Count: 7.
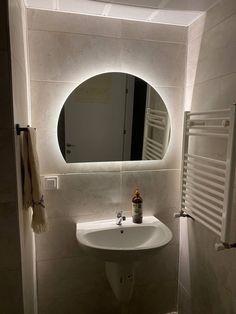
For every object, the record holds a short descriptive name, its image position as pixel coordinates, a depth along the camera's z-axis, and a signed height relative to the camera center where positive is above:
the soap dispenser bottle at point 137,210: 1.79 -0.59
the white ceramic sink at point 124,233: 1.68 -0.72
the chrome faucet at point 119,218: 1.77 -0.64
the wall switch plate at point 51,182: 1.69 -0.38
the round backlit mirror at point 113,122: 1.70 +0.03
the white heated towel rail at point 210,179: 1.28 -0.31
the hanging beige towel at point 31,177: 1.27 -0.26
